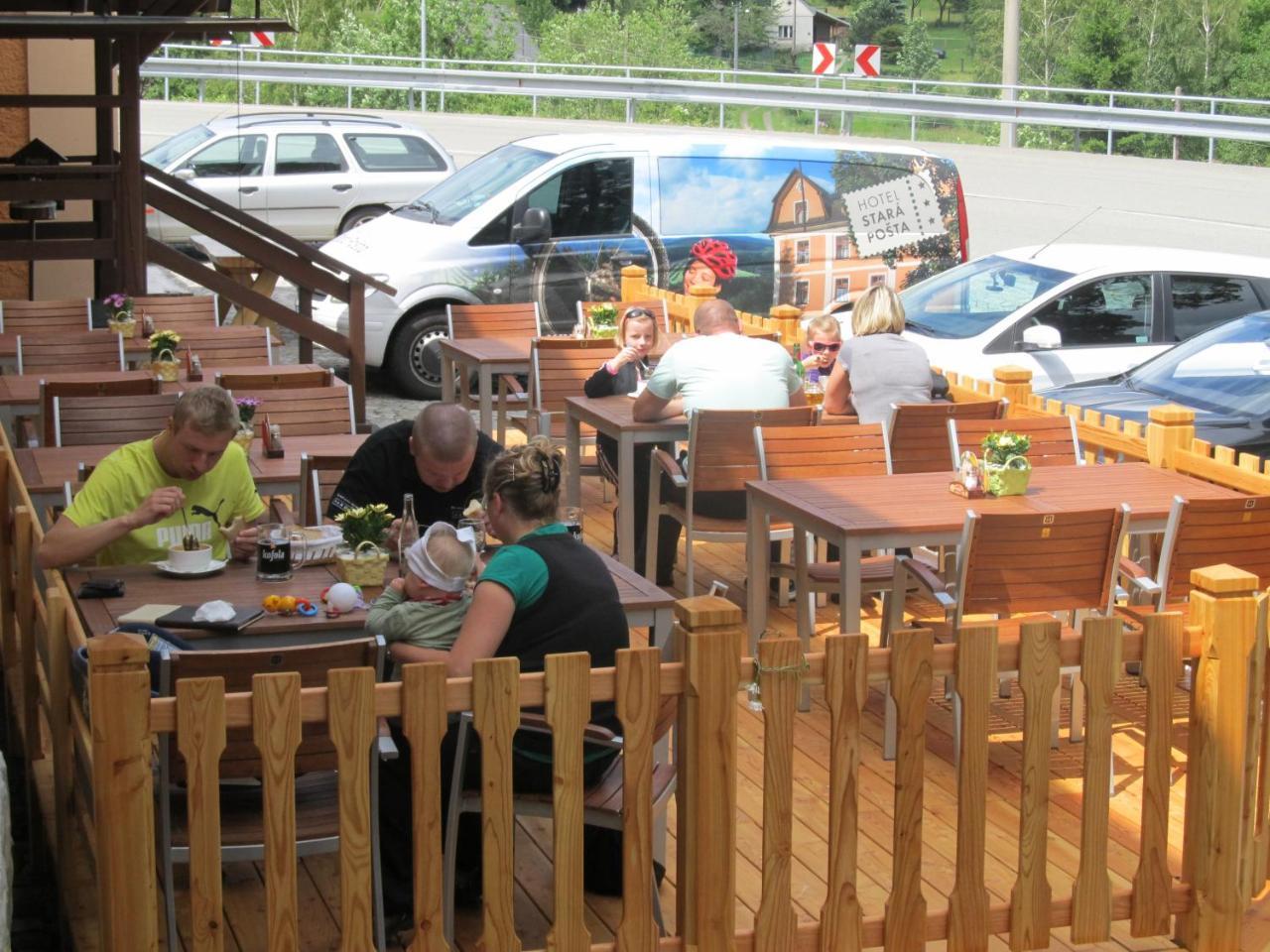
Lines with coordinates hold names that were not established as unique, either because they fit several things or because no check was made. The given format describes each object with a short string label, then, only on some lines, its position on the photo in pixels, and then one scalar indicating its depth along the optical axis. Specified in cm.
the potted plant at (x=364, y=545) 525
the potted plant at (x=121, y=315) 1010
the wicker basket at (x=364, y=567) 525
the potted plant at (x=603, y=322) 1032
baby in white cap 466
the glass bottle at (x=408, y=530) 537
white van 1277
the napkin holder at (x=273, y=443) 695
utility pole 2923
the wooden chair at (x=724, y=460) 746
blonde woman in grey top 805
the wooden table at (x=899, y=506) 604
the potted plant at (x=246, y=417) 680
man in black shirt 600
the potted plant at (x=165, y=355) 859
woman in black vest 436
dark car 877
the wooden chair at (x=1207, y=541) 596
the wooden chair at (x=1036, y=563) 565
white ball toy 493
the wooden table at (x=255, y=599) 476
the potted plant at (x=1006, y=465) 651
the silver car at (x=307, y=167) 1817
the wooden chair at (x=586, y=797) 411
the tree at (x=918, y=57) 4572
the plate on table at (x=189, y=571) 523
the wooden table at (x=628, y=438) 792
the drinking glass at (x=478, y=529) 543
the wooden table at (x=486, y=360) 1023
